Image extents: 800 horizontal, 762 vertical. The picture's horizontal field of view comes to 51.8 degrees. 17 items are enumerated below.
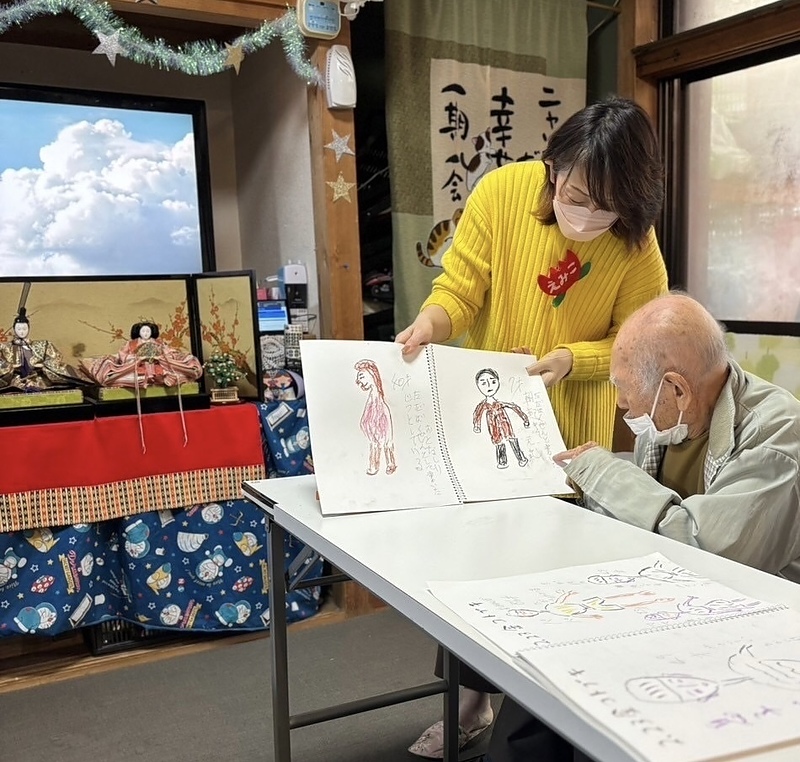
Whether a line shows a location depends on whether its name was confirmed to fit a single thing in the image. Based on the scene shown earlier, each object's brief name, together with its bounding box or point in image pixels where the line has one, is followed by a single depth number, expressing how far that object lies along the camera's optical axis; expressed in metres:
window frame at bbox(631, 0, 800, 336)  2.67
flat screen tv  2.88
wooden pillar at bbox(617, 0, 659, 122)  3.12
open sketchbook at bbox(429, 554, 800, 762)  0.64
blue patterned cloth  2.28
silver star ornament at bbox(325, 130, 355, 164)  2.66
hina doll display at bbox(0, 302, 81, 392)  2.29
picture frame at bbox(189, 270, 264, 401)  2.62
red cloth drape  2.25
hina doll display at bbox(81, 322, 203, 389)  2.36
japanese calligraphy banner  2.81
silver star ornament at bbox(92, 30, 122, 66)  2.36
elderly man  1.14
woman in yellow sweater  1.55
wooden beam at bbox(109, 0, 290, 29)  2.42
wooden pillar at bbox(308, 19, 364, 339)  2.66
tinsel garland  2.31
